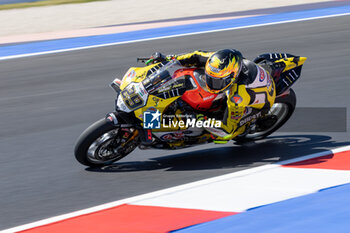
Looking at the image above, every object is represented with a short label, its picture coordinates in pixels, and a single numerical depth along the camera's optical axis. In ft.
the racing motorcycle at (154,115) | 44.55
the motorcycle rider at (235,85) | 44.32
